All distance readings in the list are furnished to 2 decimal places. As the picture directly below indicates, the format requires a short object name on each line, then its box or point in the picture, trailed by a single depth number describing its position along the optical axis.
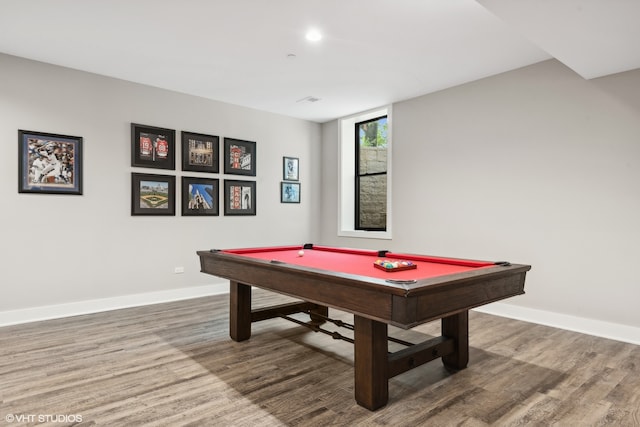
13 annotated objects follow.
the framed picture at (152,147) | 4.57
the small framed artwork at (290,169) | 6.06
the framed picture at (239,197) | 5.40
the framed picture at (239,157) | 5.38
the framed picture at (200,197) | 5.00
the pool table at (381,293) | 1.85
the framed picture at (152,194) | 4.58
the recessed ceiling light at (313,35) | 3.28
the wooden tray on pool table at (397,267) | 2.38
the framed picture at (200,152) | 4.98
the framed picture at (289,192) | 6.04
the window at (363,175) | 6.03
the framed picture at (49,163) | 3.89
